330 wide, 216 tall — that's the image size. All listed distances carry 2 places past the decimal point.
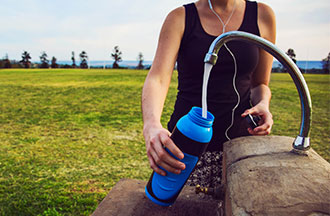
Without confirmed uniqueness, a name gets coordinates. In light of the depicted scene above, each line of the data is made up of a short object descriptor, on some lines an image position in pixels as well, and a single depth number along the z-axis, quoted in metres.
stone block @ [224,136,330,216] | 0.80
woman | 1.45
